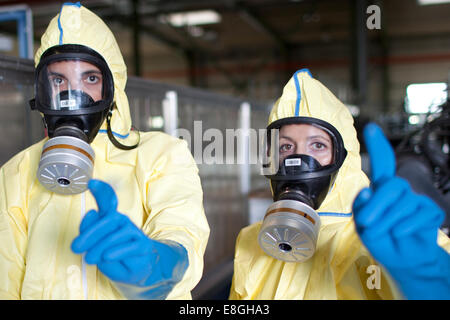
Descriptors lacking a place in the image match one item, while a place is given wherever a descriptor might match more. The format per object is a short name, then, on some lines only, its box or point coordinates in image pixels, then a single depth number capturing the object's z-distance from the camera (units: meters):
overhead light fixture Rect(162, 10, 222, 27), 10.16
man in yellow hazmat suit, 1.03
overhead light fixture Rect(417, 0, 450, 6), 8.50
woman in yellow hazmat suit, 1.01
